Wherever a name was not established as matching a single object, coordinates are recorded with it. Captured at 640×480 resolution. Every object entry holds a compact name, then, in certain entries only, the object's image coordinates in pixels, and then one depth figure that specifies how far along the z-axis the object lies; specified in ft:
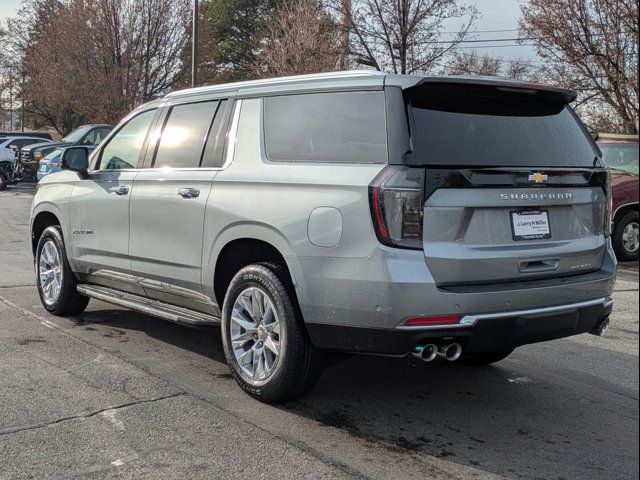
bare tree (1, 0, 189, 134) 104.63
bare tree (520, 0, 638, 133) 54.29
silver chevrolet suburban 12.53
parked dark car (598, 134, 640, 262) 36.99
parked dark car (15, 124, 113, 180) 80.53
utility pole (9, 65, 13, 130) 146.45
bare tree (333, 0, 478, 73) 61.36
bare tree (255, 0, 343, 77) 64.80
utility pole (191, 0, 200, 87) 76.69
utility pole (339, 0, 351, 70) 63.57
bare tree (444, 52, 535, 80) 66.18
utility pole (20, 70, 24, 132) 141.65
